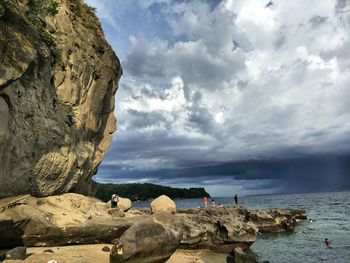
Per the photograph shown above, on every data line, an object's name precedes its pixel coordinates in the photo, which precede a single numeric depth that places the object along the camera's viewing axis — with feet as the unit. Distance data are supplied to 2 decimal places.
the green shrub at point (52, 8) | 79.91
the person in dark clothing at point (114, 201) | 85.71
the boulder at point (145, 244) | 51.83
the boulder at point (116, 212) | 75.97
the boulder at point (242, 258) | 74.02
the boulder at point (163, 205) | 106.01
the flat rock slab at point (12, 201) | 51.49
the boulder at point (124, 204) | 91.33
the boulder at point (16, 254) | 47.06
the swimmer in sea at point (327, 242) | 117.19
